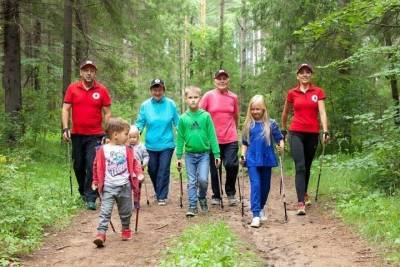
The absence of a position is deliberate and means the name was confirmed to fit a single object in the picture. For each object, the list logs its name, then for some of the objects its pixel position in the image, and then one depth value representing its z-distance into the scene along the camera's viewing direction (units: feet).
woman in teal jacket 55.62
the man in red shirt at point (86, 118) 52.29
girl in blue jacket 47.10
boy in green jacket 50.08
